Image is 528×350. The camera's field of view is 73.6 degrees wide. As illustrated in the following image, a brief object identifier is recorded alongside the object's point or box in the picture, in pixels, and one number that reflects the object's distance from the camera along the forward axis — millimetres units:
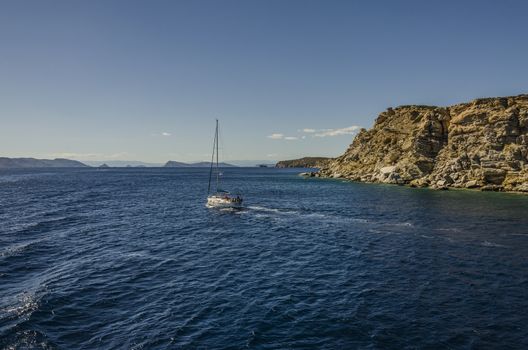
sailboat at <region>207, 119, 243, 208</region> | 71400
